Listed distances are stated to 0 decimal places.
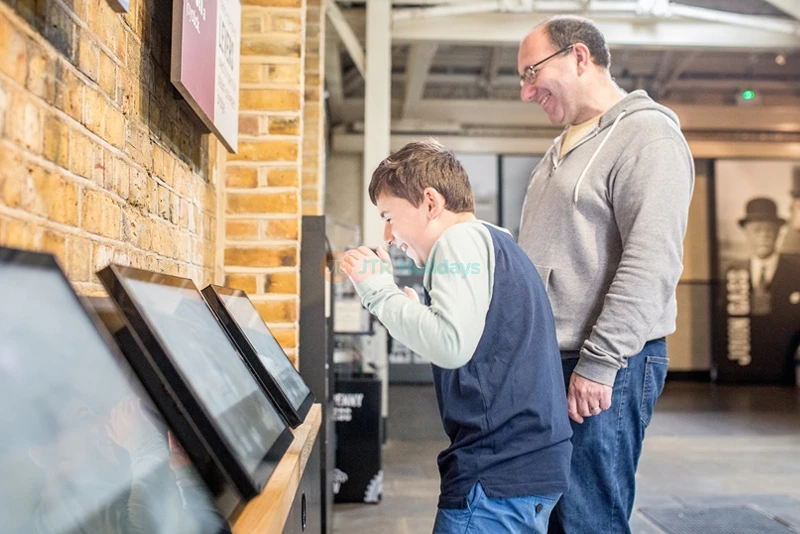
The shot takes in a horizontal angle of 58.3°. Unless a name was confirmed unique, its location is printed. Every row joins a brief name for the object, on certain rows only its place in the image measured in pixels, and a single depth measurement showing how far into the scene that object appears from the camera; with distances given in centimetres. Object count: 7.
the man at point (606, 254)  148
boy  119
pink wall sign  136
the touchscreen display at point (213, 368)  80
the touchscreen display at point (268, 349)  139
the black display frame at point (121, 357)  70
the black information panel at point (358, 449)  348
